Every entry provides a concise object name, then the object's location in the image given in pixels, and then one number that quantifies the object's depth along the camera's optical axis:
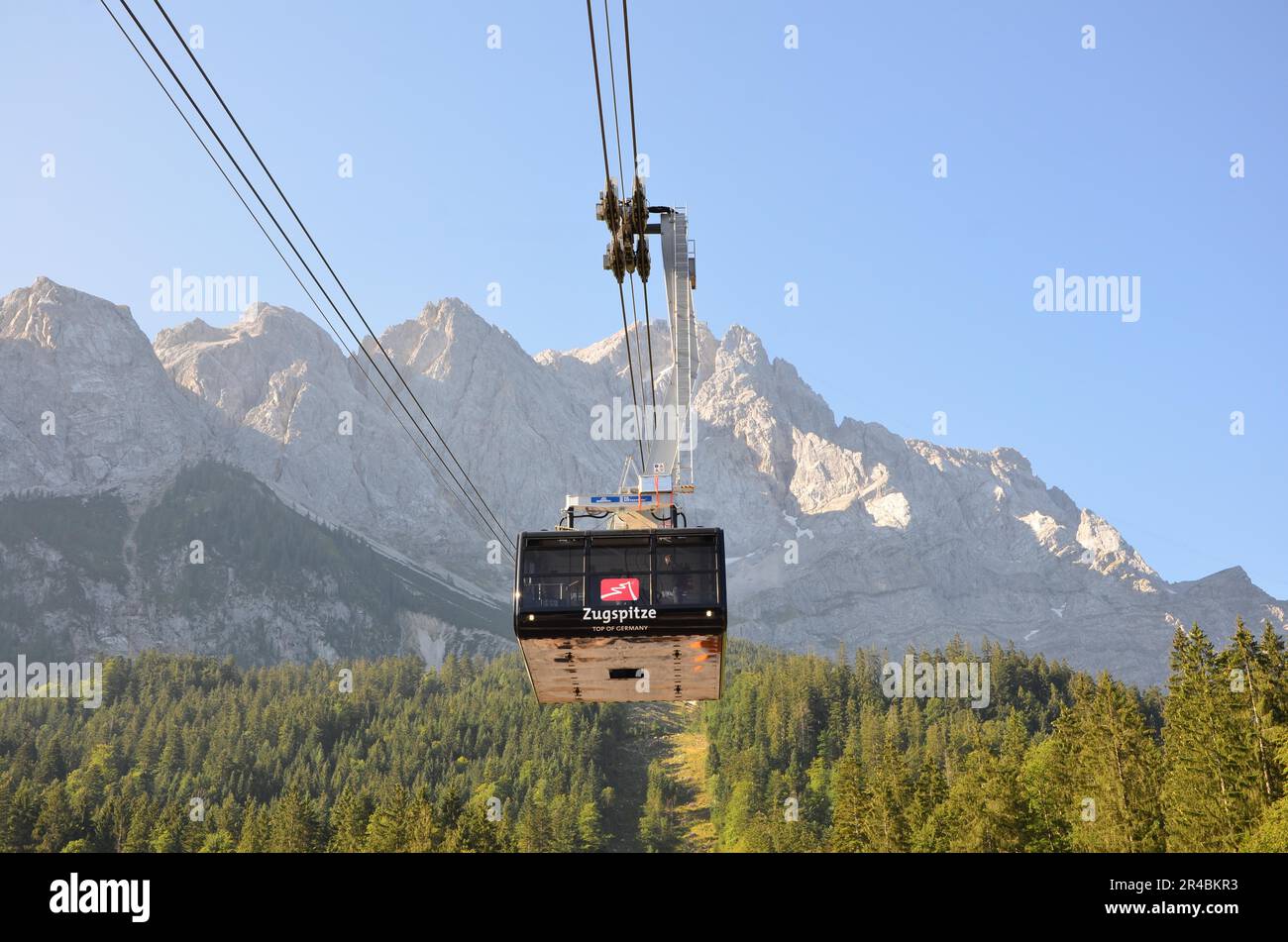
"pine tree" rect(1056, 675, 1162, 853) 68.12
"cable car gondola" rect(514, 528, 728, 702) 32.09
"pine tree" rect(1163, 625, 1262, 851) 58.16
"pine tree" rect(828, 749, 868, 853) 91.75
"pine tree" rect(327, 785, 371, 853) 105.07
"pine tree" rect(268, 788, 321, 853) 111.81
